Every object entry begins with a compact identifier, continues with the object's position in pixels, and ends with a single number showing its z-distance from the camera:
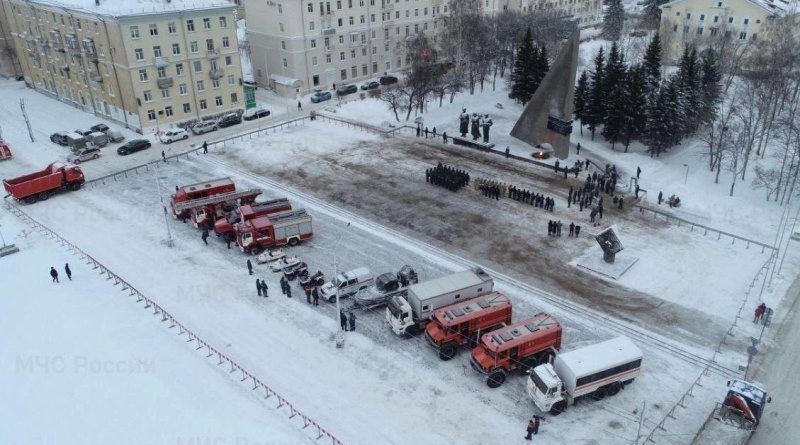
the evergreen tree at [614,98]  47.94
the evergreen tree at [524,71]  56.03
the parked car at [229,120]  57.19
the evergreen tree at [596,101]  49.56
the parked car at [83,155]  48.78
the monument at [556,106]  44.53
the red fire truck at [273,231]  34.00
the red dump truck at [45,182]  40.81
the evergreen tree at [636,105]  47.09
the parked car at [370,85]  69.81
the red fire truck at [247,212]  35.72
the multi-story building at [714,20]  68.88
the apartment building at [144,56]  53.25
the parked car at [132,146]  50.56
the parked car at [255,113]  59.50
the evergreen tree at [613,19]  87.44
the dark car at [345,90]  67.62
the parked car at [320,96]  65.09
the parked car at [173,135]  53.12
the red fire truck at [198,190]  38.63
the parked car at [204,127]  55.38
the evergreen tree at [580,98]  51.78
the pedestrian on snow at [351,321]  27.72
